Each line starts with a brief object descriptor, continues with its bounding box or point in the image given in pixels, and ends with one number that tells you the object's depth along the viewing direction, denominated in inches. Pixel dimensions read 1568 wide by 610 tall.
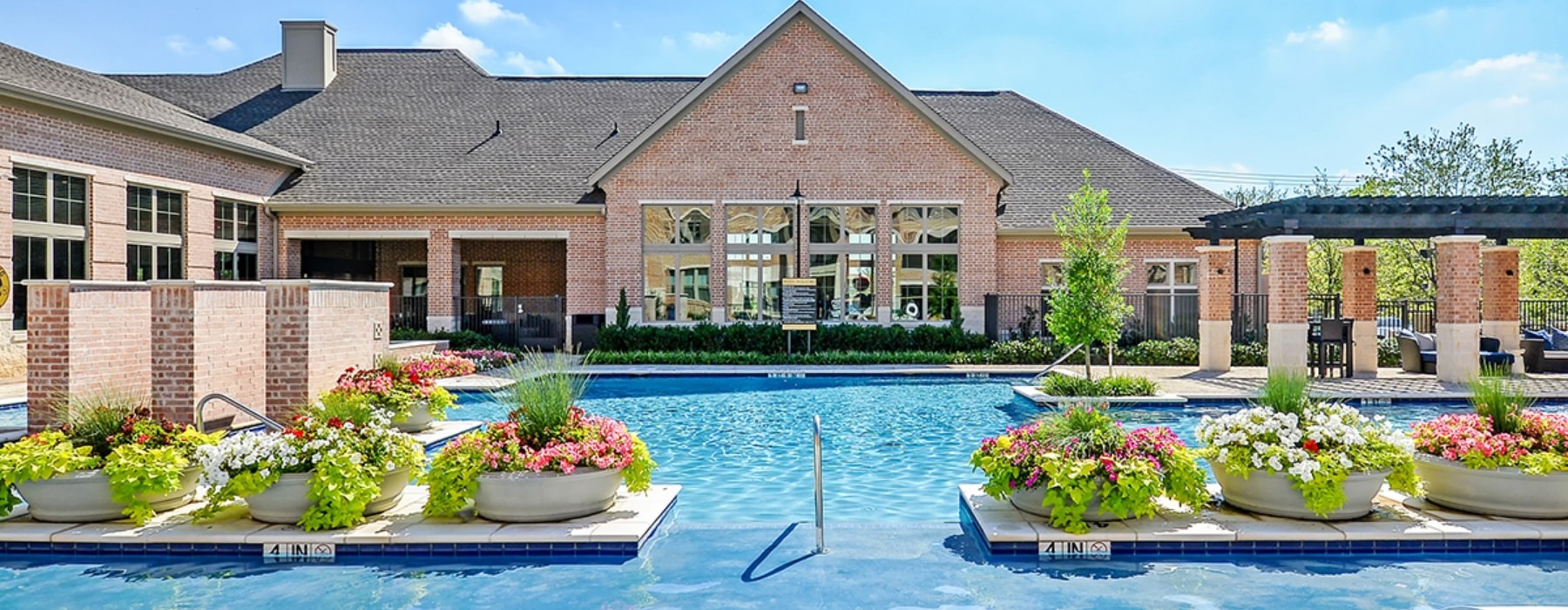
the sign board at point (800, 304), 885.2
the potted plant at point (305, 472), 253.9
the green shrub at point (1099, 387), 606.2
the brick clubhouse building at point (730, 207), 941.2
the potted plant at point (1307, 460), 255.9
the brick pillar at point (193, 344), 384.2
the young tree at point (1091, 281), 630.5
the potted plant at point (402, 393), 419.8
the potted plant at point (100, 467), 259.1
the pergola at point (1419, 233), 661.3
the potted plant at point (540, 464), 261.6
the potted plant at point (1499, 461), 261.9
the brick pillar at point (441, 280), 971.9
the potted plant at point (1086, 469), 251.4
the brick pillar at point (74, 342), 359.9
